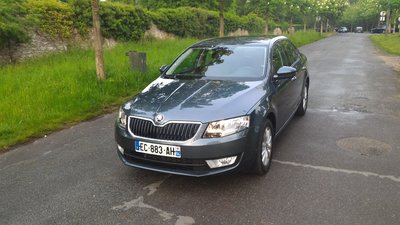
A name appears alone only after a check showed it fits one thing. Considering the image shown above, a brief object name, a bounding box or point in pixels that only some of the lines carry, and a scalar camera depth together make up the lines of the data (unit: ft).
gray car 12.60
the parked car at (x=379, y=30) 226.91
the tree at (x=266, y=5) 81.46
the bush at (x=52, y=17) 38.94
